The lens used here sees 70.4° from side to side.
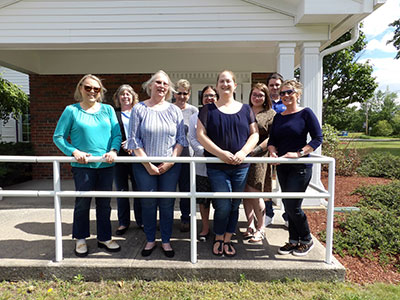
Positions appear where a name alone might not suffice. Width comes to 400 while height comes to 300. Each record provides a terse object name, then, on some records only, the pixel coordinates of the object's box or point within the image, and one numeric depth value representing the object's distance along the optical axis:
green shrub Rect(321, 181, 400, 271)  3.19
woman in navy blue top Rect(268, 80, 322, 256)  2.63
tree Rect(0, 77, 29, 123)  6.96
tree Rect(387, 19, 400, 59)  15.08
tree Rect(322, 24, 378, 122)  15.82
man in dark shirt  3.26
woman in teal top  2.68
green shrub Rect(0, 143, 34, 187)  6.16
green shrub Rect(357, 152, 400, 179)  7.45
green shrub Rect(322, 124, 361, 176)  7.56
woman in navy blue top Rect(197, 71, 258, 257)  2.56
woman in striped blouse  2.66
